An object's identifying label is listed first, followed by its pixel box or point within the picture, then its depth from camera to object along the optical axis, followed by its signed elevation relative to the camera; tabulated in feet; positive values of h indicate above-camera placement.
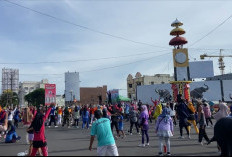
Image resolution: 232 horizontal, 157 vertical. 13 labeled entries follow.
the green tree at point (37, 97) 263.49 +3.97
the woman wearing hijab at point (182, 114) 38.55 -2.92
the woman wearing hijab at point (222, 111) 30.68 -1.98
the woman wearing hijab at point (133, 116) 43.98 -3.44
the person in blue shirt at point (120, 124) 42.47 -4.57
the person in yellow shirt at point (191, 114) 39.83 -2.95
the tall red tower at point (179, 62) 95.14 +15.04
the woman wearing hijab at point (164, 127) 25.67 -3.32
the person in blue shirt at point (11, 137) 39.96 -6.02
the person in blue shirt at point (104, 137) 18.79 -3.07
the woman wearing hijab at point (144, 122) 32.63 -3.40
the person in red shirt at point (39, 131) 22.65 -3.00
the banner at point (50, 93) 84.97 +2.52
